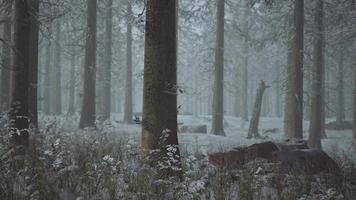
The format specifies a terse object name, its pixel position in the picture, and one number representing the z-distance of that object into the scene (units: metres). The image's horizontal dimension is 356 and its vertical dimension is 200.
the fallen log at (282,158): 7.23
